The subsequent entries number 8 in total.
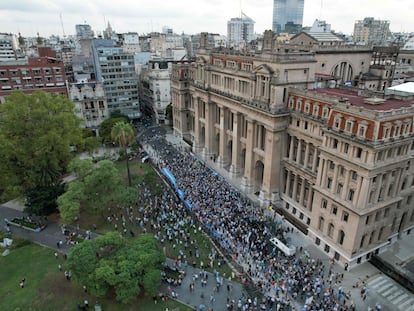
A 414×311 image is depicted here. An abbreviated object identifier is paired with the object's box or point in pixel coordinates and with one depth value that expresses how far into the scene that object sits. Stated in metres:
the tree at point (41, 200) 48.50
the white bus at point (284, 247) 40.25
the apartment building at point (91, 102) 85.62
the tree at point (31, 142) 49.81
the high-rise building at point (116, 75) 95.38
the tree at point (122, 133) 54.78
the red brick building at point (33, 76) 78.88
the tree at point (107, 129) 80.91
